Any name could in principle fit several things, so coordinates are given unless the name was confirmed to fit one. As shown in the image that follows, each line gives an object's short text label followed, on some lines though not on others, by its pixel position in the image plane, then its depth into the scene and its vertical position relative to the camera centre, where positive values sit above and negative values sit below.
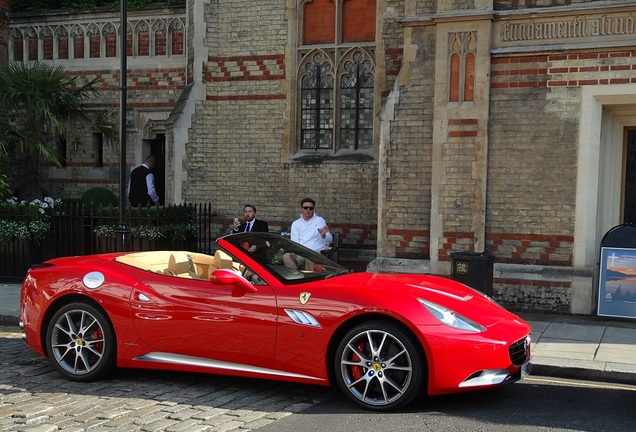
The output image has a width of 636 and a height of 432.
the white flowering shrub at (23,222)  12.08 -0.94
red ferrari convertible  5.40 -1.21
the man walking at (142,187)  14.23 -0.39
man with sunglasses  10.91 -0.89
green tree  14.16 +1.11
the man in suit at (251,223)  11.35 -0.84
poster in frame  9.31 -1.39
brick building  9.81 +0.71
